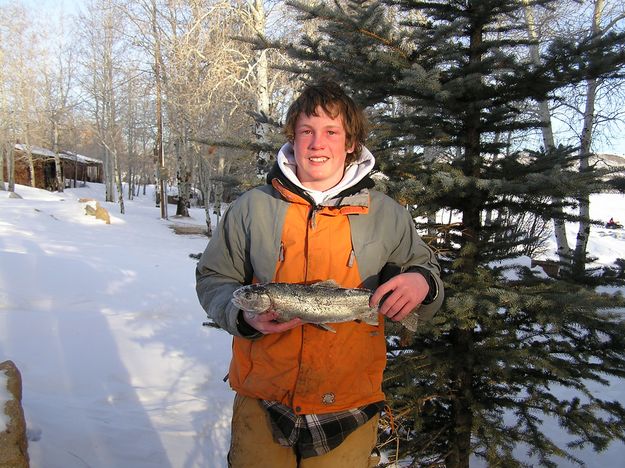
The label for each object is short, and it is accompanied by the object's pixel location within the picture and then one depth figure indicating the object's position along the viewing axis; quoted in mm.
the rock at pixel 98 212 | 19500
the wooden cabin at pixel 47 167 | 41672
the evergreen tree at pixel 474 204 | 3006
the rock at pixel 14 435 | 2744
